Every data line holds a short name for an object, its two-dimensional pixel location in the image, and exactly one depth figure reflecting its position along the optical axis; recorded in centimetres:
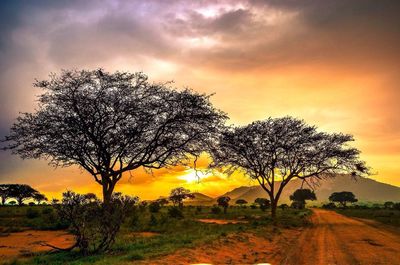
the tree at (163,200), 9790
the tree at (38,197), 9442
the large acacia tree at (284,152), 4306
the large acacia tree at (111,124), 2492
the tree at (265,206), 7220
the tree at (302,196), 17550
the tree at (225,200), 6266
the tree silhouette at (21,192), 8556
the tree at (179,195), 9012
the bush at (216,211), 5682
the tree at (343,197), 16800
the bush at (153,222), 3216
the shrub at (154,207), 5391
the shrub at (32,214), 3631
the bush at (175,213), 4308
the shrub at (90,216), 1702
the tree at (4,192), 8269
